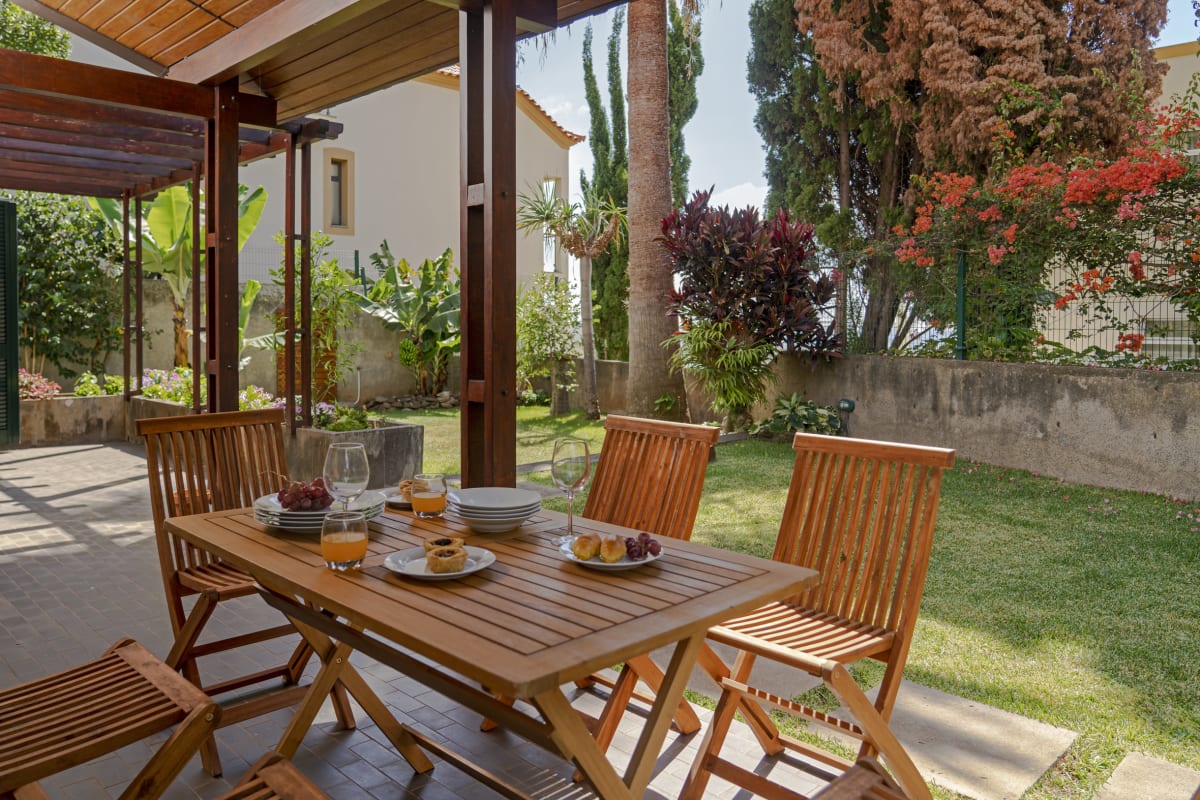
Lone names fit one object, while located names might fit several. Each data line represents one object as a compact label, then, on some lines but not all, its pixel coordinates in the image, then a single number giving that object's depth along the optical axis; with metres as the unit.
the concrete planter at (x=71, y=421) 9.52
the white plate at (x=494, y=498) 2.56
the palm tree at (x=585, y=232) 12.29
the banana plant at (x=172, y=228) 10.12
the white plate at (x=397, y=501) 2.89
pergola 3.48
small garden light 8.98
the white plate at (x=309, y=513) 2.52
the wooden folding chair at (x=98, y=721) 1.87
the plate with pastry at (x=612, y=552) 2.19
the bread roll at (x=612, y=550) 2.19
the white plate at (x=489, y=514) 2.54
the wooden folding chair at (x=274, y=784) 1.78
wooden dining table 1.69
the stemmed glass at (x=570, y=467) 2.47
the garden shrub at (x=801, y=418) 9.04
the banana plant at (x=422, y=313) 13.48
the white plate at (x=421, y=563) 2.10
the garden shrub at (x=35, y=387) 9.55
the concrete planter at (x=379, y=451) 7.19
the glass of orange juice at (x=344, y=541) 2.14
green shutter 6.95
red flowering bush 6.87
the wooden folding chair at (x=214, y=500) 2.96
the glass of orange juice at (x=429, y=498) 2.71
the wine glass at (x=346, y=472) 2.51
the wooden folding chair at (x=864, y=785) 1.80
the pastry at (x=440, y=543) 2.19
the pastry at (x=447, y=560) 2.11
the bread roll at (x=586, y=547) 2.21
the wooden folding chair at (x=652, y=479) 3.00
